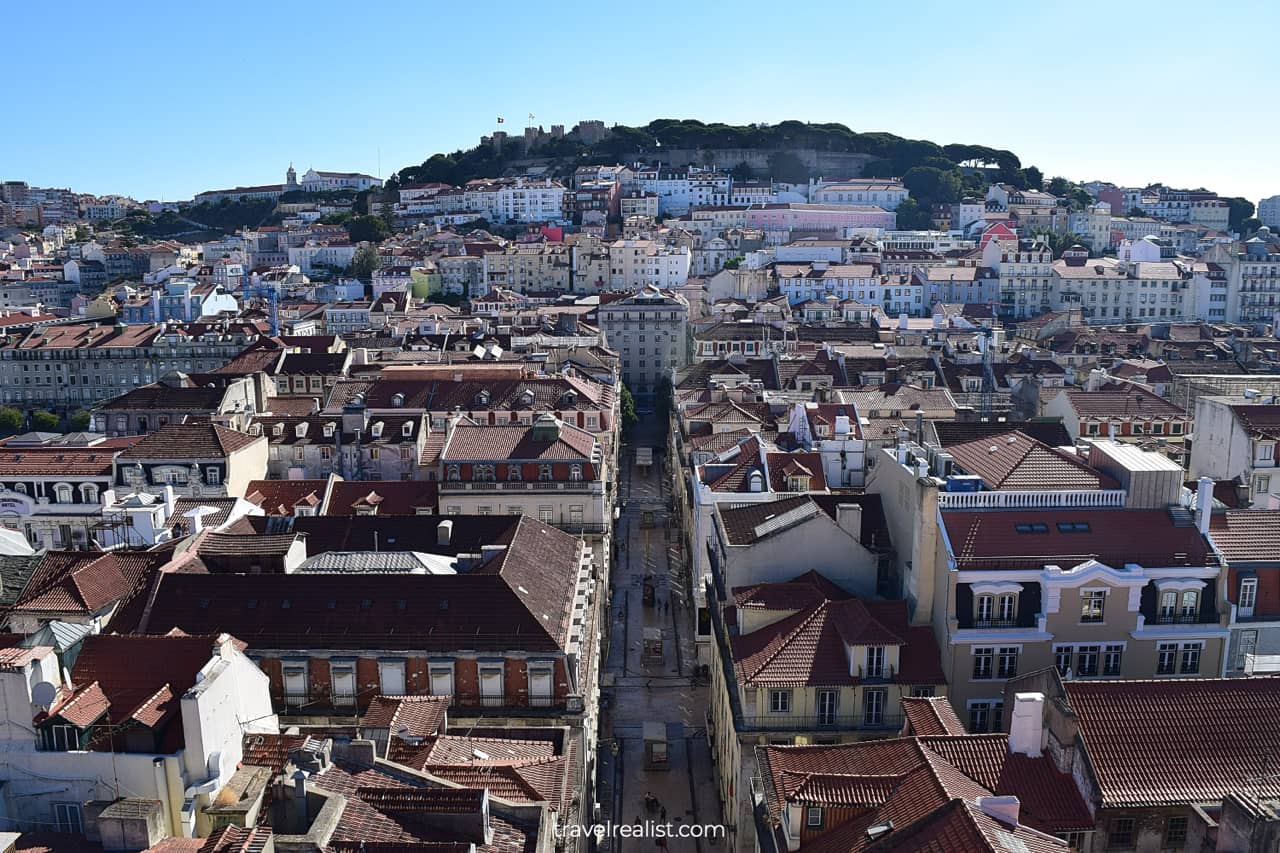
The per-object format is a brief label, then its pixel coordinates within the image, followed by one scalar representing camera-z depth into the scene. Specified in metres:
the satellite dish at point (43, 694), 24.91
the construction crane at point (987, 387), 76.12
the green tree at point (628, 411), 94.71
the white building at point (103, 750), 24.59
